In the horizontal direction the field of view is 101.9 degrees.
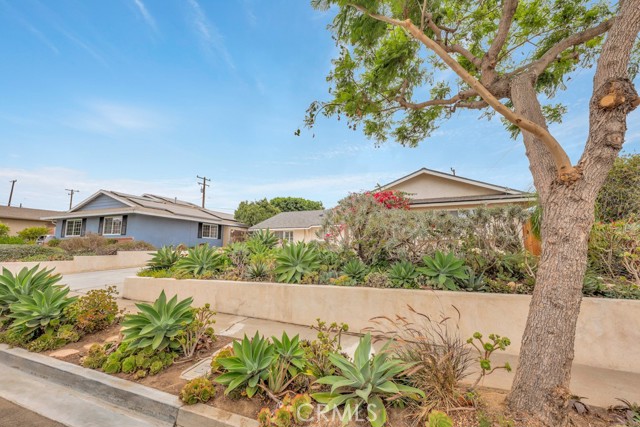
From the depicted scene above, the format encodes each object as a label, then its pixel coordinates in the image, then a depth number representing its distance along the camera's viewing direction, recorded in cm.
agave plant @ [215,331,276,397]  237
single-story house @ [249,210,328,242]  2186
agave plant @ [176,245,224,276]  652
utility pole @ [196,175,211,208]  3225
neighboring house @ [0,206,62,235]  2868
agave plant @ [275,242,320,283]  537
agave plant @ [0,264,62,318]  433
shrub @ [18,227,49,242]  1989
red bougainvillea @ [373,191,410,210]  647
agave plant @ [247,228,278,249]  802
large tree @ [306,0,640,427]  203
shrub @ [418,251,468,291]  421
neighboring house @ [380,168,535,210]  994
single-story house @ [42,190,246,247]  1831
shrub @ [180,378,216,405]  237
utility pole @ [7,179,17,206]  3632
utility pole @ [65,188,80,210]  3978
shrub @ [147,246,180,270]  734
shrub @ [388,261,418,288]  452
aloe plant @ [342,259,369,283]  511
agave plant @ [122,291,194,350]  309
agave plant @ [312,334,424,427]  197
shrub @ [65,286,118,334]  403
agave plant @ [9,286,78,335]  384
